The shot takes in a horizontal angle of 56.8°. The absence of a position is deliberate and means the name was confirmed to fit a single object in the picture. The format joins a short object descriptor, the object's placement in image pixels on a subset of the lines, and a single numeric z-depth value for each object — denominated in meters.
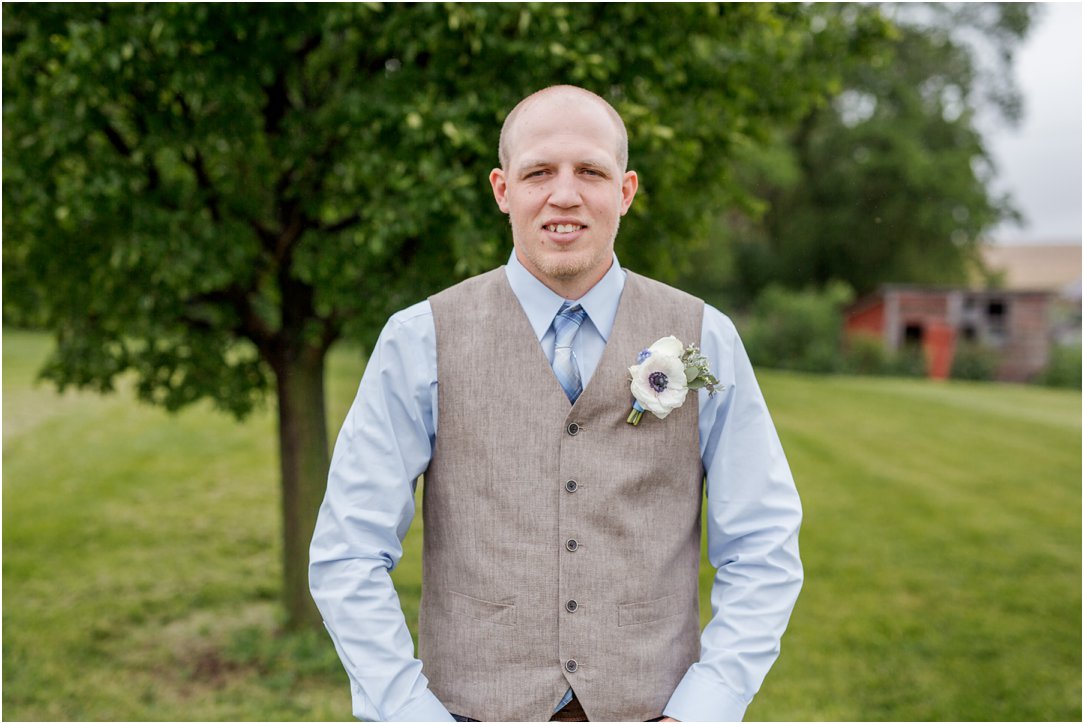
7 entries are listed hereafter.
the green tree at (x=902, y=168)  26.03
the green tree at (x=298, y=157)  4.45
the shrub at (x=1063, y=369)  26.88
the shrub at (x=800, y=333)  27.62
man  2.08
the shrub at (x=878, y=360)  28.08
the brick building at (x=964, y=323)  28.83
